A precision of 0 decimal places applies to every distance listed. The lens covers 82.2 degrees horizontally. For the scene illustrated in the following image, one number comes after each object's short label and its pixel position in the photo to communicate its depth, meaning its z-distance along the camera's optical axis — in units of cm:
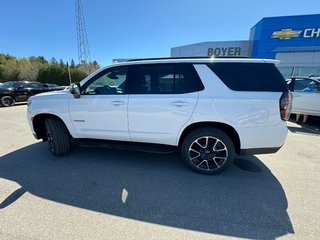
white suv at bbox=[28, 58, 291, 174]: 288
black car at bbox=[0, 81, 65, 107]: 1117
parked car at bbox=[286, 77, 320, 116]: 675
